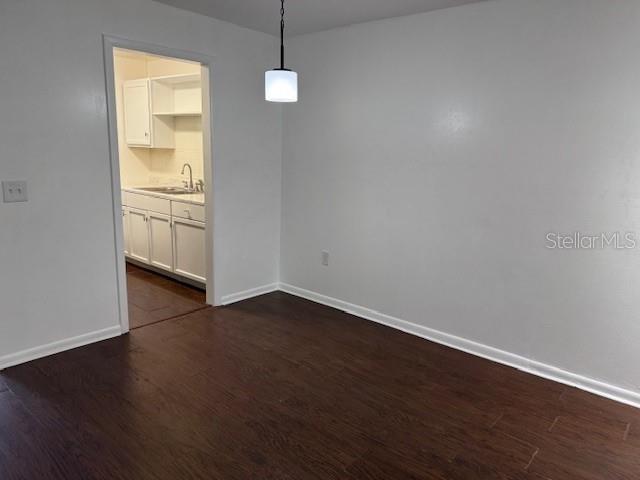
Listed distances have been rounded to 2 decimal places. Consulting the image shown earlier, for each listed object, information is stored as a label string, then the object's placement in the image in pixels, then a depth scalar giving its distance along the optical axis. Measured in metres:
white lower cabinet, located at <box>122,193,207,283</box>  4.41
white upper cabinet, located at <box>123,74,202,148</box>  5.04
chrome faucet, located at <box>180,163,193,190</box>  5.31
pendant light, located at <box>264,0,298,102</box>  2.61
